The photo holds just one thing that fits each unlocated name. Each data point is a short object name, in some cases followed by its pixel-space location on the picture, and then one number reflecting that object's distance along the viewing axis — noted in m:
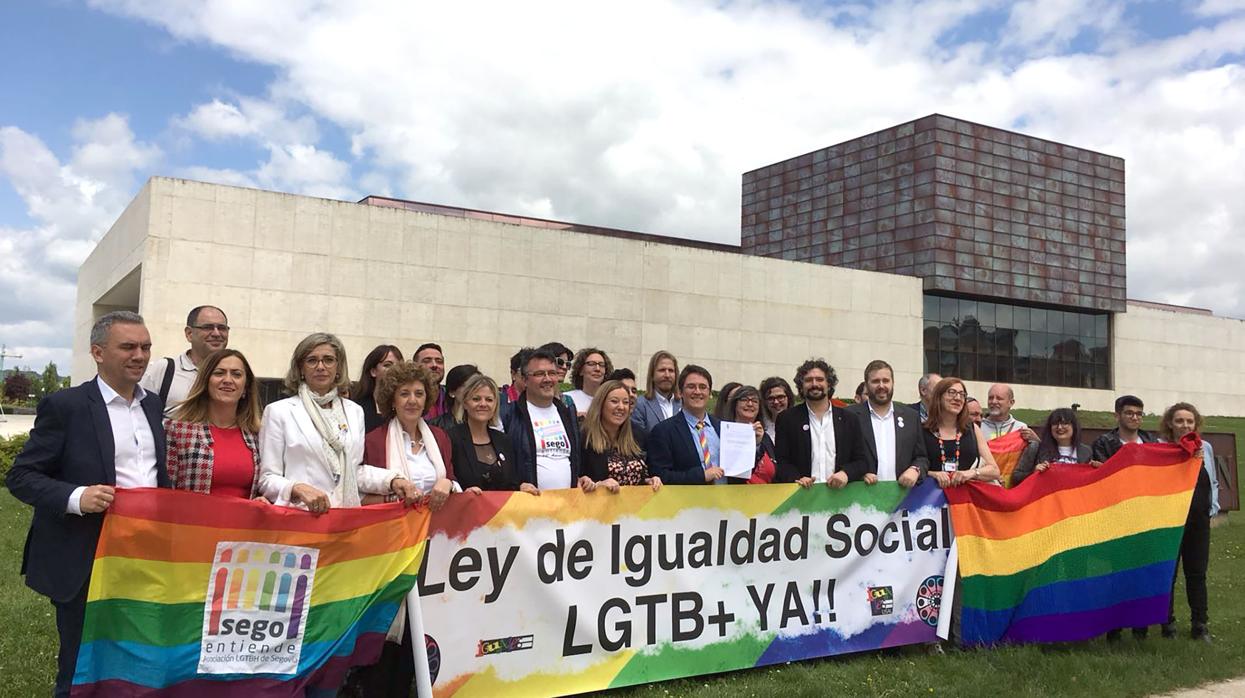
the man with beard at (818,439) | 6.25
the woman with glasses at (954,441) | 6.46
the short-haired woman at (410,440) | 4.66
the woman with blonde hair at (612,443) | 5.63
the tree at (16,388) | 96.88
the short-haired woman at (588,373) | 7.42
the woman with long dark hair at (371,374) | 5.65
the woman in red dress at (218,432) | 4.20
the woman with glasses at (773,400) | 7.59
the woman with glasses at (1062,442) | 7.12
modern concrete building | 34.16
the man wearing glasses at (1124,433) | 7.12
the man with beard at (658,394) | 7.32
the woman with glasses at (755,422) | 6.57
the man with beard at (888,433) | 6.32
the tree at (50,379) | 97.19
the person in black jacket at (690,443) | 5.87
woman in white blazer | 4.30
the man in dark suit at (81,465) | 3.72
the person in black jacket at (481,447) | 5.07
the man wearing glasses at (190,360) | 5.00
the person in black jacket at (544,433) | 5.44
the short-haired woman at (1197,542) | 6.86
